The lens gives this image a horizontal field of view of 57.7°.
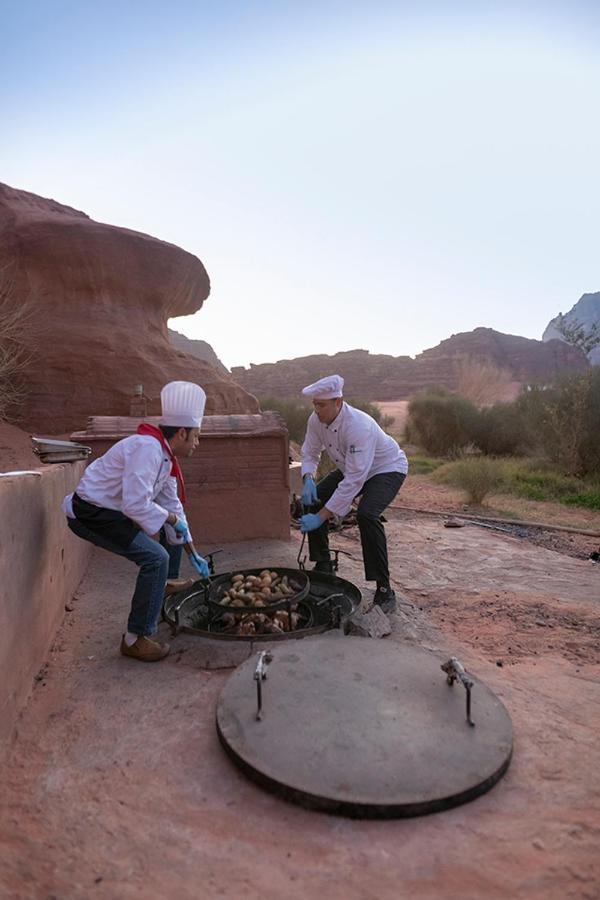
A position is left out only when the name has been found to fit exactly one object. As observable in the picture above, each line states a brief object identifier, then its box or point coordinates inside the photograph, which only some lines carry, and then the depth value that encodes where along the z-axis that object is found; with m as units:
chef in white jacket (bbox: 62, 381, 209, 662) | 2.73
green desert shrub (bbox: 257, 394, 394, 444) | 18.99
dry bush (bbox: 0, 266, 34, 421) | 12.79
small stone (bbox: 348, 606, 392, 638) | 3.11
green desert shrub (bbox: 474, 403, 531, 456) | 15.31
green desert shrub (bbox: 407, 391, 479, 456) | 16.84
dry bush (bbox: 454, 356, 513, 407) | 30.09
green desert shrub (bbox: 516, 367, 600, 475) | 11.78
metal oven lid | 1.78
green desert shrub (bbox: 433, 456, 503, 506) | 9.43
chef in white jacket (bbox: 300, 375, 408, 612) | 3.65
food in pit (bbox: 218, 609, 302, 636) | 3.09
